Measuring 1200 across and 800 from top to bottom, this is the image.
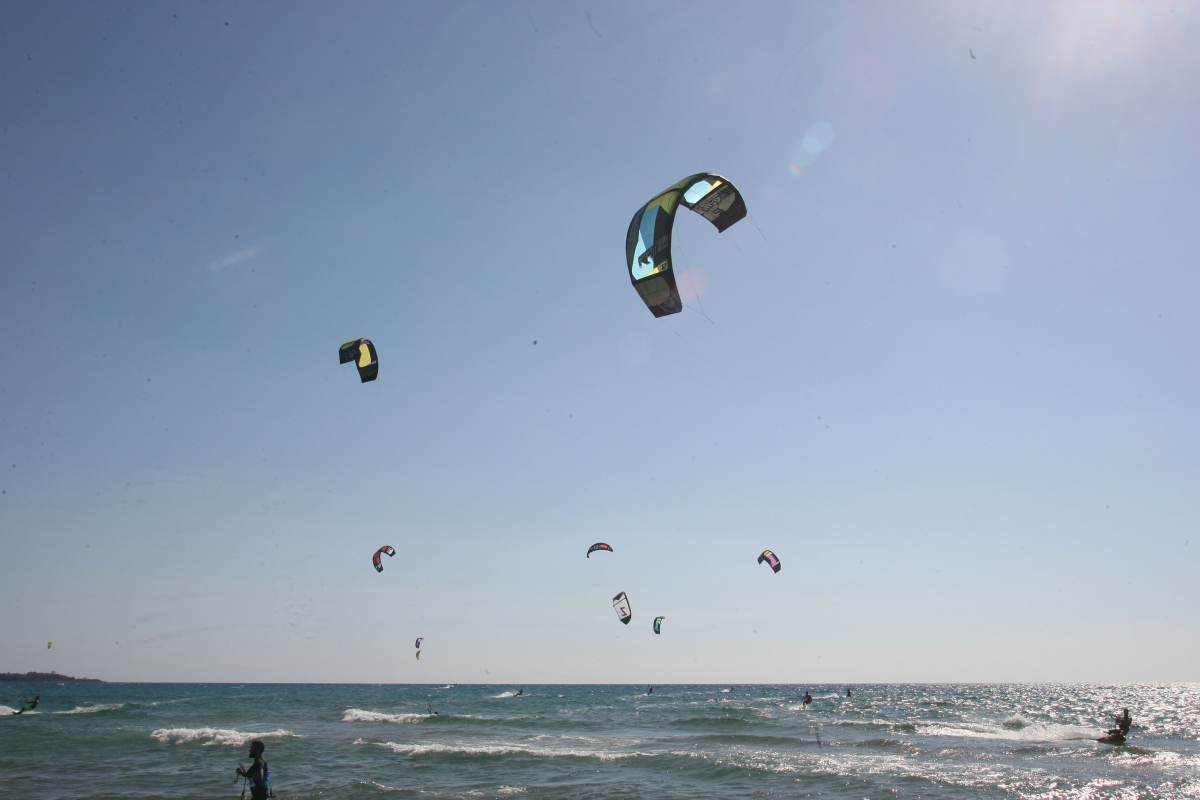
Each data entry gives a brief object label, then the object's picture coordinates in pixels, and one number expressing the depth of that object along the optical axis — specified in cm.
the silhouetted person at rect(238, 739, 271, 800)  995
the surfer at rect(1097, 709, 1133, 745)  2238
